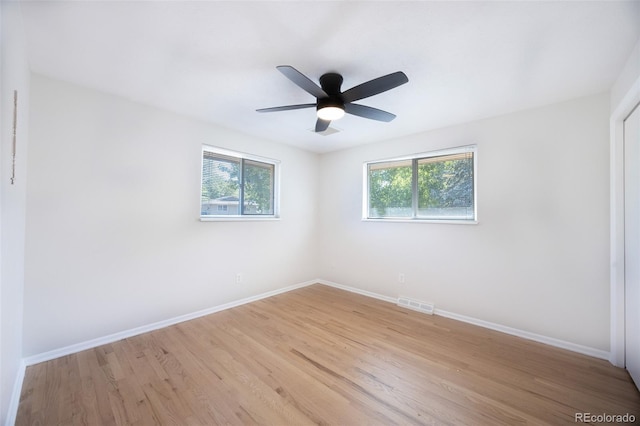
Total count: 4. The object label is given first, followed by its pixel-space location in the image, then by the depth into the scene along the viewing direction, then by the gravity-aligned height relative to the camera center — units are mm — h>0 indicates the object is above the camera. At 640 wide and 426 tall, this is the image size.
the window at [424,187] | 3203 +418
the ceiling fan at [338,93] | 1719 +952
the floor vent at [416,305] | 3283 -1239
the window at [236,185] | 3336 +427
